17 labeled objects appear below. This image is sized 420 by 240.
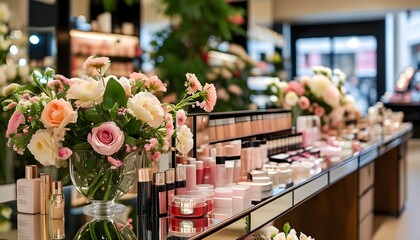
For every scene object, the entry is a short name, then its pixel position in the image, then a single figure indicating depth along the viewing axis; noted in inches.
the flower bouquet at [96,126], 73.2
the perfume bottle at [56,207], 77.2
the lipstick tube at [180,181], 85.4
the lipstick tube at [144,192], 78.6
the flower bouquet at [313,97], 194.4
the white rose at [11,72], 150.3
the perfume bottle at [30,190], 81.0
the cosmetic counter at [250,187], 78.5
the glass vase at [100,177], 77.3
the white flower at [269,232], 91.0
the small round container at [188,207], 78.5
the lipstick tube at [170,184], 81.8
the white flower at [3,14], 148.8
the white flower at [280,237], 86.0
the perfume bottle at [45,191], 79.9
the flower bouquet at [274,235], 86.0
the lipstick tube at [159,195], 79.4
